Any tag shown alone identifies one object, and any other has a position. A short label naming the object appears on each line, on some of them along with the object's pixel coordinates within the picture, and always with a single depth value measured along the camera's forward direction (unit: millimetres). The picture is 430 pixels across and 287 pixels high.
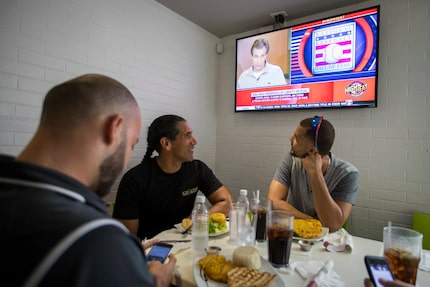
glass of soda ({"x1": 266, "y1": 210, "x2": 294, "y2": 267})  1061
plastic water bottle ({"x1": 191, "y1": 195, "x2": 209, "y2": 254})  1204
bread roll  980
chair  2086
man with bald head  445
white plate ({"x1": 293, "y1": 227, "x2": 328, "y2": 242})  1288
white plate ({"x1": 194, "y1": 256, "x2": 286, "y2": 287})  893
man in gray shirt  1578
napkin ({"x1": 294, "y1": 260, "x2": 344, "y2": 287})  923
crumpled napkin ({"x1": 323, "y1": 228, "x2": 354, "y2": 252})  1232
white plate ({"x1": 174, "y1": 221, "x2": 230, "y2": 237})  1362
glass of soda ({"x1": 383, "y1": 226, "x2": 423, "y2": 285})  915
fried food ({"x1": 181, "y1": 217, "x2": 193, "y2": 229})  1435
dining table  965
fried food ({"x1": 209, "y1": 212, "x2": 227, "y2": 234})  1388
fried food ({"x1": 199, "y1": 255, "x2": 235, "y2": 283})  919
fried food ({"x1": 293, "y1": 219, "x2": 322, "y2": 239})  1308
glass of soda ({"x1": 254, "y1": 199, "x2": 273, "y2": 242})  1335
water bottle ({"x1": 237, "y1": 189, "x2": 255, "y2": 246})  1265
